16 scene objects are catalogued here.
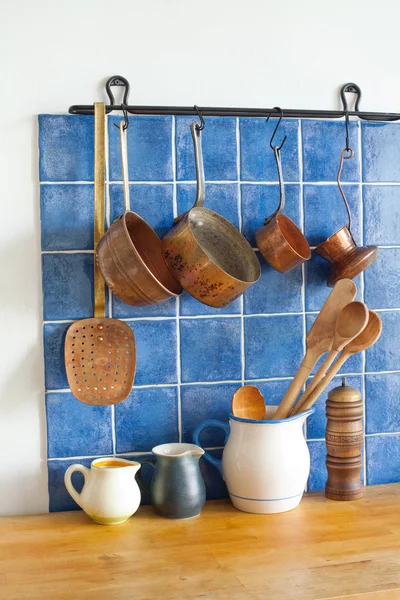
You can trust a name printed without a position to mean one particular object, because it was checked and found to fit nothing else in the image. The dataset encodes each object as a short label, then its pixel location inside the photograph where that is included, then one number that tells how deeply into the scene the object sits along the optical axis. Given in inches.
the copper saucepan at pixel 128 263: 50.1
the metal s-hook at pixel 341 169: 56.3
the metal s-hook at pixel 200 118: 53.4
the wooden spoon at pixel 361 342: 53.7
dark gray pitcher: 51.3
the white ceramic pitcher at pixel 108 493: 50.2
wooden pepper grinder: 54.9
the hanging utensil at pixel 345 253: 55.5
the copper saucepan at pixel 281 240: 54.1
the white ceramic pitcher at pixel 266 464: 51.9
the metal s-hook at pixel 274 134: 54.8
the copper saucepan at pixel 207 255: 50.9
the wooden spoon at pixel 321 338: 52.9
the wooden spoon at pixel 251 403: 54.9
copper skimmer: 53.1
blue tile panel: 53.6
